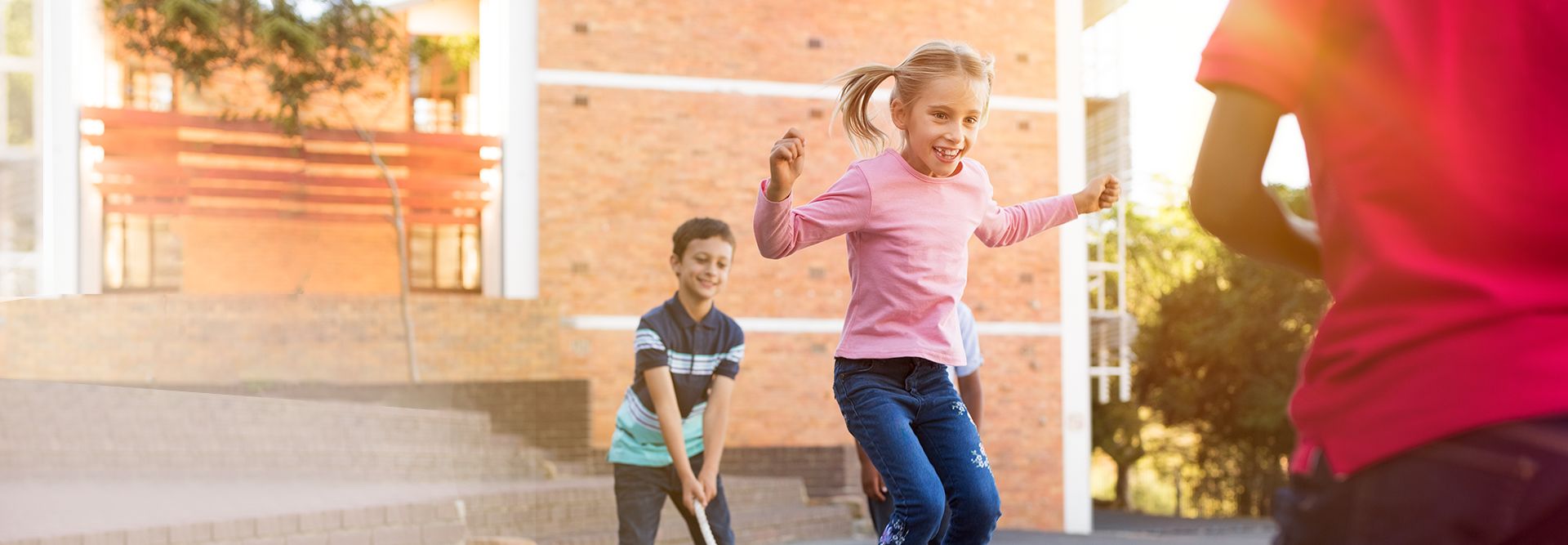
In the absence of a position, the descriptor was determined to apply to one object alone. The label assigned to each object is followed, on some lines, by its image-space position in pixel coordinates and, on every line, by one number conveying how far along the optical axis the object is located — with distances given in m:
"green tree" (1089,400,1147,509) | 32.31
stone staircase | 8.33
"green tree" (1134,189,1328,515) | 29.88
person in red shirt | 1.19
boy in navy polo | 5.03
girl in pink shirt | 3.47
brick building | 17.22
